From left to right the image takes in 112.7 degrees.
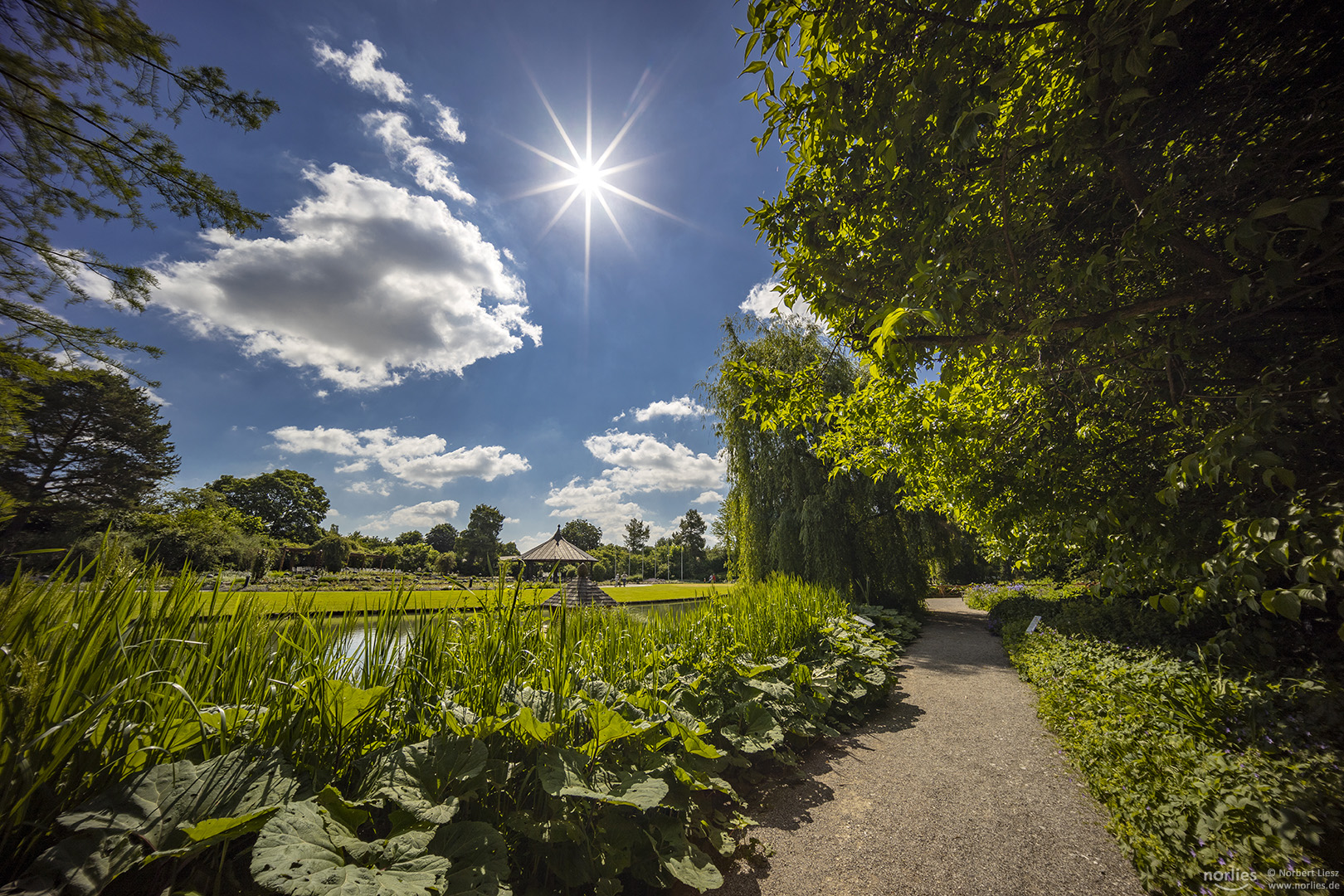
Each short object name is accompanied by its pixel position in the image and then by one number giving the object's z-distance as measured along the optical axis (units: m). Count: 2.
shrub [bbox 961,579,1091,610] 10.32
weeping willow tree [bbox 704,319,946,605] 10.08
